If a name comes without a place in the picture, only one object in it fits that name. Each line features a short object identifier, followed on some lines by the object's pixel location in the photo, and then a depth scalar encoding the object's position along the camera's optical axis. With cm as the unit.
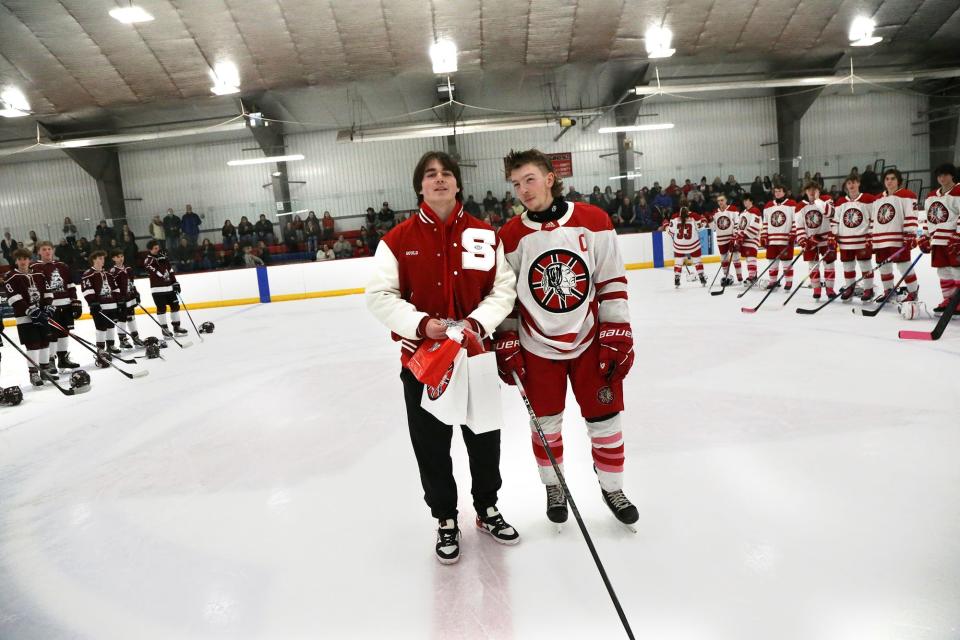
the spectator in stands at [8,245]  1306
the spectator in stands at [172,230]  1232
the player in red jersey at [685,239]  841
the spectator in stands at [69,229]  1320
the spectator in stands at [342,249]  1211
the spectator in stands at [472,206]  1375
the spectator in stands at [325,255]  1183
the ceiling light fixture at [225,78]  1046
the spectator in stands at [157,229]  1330
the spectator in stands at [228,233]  1316
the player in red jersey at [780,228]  711
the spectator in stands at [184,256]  1179
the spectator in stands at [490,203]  1398
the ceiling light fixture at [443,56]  1030
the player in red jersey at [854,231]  580
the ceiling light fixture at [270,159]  1198
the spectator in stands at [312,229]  1280
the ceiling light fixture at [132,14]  756
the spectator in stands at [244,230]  1301
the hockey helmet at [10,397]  454
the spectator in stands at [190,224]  1370
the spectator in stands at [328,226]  1321
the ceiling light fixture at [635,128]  1241
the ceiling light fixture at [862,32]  1093
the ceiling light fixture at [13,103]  1060
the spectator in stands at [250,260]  1193
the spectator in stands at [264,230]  1293
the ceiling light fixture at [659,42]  1053
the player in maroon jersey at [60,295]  538
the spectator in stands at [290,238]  1294
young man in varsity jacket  169
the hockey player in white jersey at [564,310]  182
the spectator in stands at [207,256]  1202
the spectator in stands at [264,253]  1212
